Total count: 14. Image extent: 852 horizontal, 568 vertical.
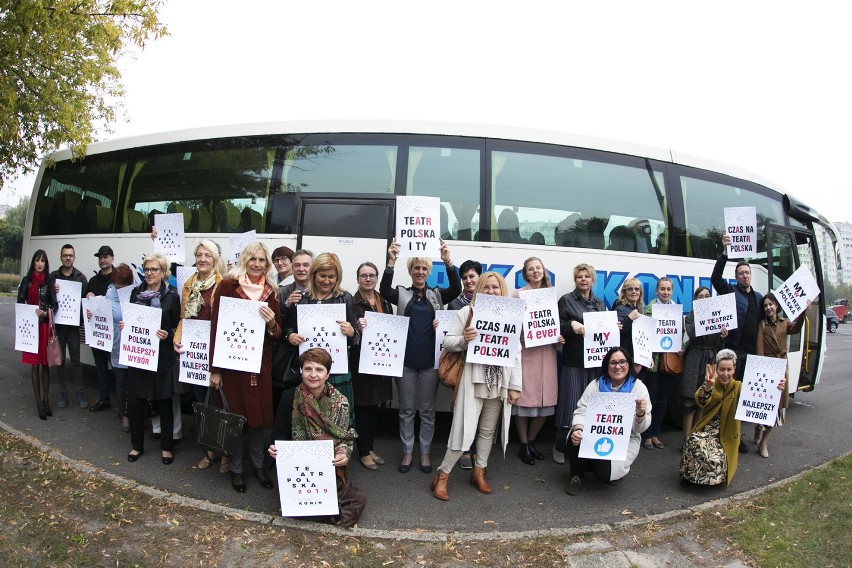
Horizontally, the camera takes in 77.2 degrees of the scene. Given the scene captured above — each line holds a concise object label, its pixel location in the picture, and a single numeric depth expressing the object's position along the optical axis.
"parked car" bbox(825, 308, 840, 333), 31.64
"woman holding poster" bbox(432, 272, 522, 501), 4.60
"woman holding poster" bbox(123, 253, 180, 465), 4.99
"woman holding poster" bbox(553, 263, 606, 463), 5.61
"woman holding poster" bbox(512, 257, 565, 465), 5.55
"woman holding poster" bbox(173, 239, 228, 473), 4.94
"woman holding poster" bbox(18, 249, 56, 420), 6.23
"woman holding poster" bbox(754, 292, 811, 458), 6.16
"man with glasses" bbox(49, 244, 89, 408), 6.54
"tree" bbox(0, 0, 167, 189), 6.61
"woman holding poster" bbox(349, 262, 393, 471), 4.99
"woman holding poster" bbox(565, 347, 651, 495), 4.68
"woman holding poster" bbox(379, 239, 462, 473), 5.05
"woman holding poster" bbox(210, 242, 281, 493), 4.40
